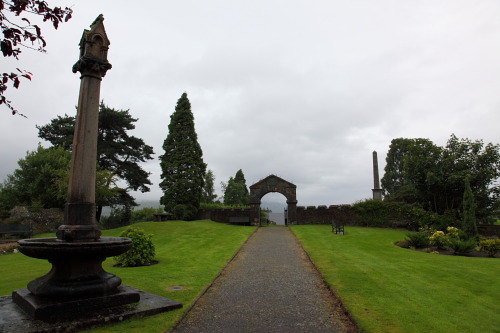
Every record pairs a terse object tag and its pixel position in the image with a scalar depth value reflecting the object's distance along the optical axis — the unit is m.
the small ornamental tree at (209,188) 60.79
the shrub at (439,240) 15.59
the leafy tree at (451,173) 23.47
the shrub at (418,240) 16.45
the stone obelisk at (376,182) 41.12
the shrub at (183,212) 31.59
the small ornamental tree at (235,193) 57.22
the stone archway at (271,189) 32.81
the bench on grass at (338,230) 22.03
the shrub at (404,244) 16.76
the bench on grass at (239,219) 29.42
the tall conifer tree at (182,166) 32.50
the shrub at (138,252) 11.13
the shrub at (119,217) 33.44
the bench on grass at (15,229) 19.88
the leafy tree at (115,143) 32.56
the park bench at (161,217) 29.98
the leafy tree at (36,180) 27.31
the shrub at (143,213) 43.30
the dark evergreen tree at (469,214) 19.61
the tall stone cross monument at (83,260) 5.07
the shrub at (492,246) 14.12
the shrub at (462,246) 14.36
